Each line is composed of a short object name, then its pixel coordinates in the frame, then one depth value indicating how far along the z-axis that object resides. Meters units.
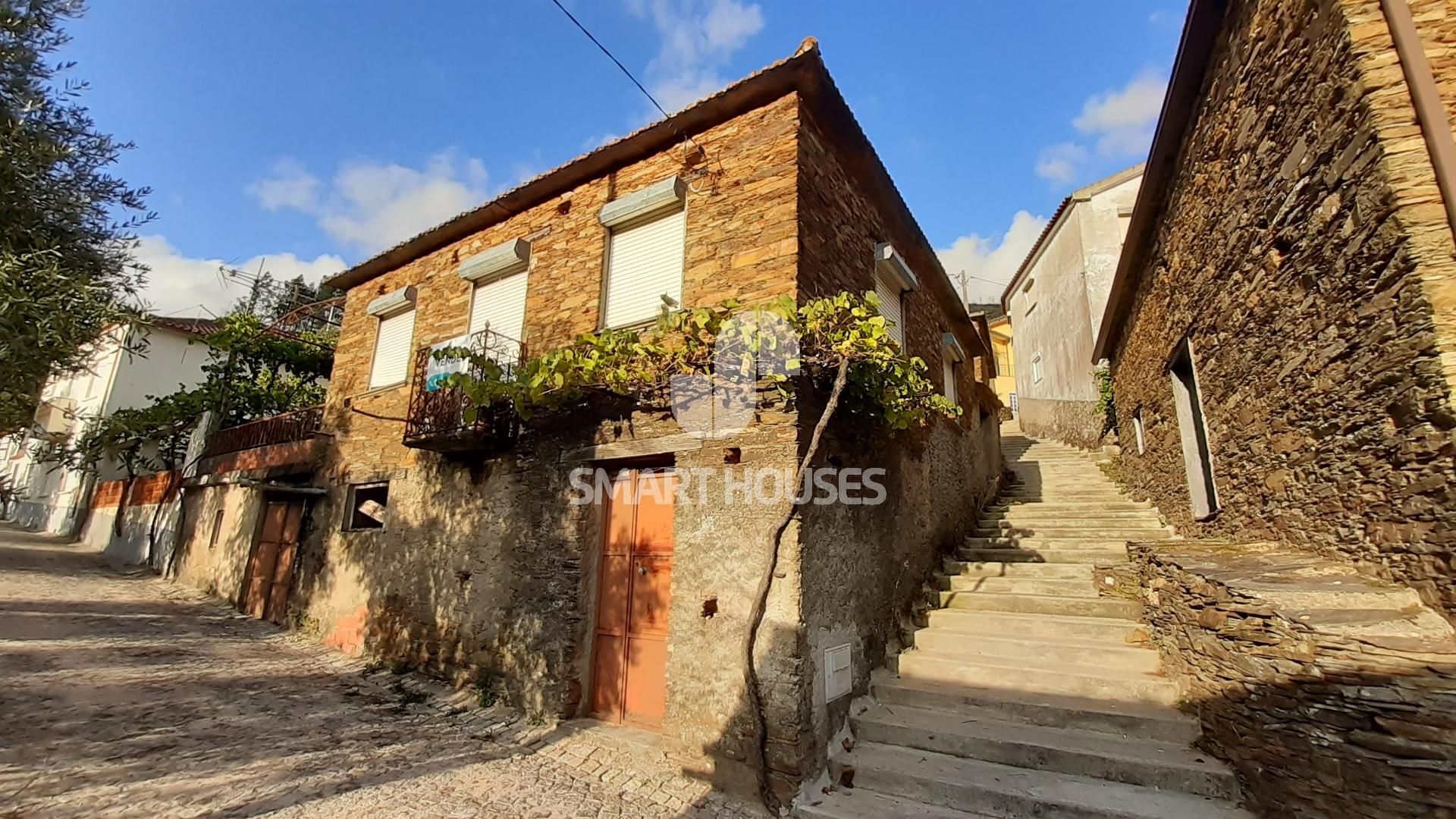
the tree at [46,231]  4.85
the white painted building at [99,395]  19.95
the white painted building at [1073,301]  15.95
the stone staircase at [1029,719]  3.84
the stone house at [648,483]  4.64
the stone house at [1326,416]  3.00
